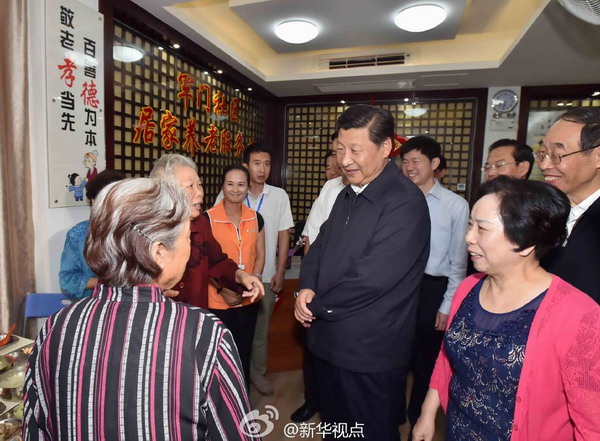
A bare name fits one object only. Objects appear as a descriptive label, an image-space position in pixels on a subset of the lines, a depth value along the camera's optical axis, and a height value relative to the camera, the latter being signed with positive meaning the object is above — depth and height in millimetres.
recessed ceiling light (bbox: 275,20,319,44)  2838 +1220
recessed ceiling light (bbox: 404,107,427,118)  4293 +906
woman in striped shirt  677 -333
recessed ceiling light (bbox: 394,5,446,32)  2557 +1233
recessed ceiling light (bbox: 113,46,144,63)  2332 +818
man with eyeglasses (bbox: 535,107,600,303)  1166 +31
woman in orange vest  2102 -324
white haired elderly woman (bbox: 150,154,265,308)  1501 -366
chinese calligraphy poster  1893 +423
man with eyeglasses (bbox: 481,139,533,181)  2162 +195
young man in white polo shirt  2621 -385
